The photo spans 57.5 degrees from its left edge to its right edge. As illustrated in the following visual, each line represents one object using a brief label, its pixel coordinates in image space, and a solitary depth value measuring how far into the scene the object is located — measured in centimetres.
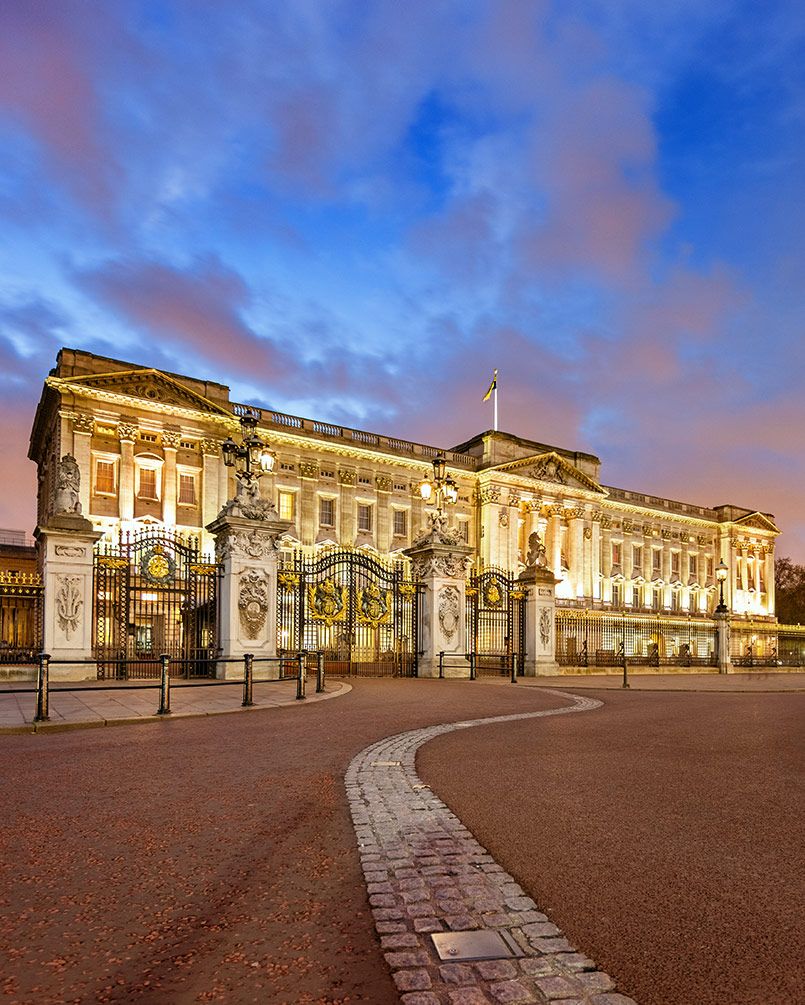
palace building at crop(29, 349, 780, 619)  4275
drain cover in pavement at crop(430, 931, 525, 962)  309
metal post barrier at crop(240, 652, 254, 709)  1207
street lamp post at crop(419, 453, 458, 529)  2237
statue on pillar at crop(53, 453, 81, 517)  1742
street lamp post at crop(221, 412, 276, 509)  1884
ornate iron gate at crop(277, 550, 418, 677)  2183
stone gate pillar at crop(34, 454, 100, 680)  1656
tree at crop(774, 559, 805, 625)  9595
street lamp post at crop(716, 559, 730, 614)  3371
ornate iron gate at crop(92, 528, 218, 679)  1844
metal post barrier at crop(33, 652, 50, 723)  971
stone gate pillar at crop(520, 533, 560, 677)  2511
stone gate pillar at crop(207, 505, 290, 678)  1798
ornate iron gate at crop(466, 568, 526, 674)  2433
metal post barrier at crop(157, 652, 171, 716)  1101
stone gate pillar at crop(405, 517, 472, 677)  2275
